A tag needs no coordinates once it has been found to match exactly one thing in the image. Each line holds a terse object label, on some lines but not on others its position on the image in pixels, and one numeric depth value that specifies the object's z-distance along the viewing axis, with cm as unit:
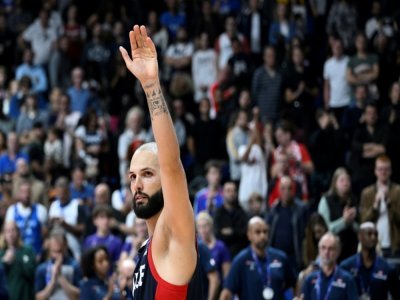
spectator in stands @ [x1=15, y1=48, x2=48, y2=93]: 2141
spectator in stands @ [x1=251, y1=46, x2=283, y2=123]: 1848
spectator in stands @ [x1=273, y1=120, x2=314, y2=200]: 1591
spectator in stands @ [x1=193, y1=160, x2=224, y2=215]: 1534
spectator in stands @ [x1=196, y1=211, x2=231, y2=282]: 1343
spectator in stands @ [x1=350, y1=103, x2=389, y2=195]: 1593
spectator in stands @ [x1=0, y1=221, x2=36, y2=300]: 1421
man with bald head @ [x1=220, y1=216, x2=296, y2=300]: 1239
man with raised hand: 537
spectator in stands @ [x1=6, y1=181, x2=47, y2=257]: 1587
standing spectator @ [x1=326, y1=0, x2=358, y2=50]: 2016
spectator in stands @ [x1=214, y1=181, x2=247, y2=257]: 1481
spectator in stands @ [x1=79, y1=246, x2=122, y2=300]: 1245
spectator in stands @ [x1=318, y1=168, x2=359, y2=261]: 1373
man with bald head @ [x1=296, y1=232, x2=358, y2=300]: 1154
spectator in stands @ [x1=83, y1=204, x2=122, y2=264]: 1449
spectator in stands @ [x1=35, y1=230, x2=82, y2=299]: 1356
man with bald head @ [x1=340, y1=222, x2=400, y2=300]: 1232
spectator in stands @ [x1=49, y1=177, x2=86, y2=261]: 1580
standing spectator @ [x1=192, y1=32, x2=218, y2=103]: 2031
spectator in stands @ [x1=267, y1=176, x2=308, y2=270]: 1406
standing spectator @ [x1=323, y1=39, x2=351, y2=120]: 1850
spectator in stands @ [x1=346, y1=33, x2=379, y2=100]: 1823
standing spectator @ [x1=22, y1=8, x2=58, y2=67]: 2216
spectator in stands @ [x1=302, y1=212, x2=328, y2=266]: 1323
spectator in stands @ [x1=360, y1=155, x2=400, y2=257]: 1376
